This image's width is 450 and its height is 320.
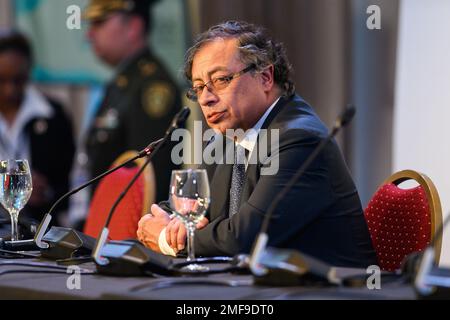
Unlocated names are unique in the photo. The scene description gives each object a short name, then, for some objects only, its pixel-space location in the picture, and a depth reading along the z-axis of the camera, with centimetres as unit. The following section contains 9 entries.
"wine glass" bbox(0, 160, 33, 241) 498
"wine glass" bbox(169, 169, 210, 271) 405
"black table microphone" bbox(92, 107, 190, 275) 390
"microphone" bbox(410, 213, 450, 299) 310
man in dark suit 460
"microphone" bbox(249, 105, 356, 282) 347
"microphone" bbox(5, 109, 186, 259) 459
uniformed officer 1046
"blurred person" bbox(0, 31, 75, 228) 1082
